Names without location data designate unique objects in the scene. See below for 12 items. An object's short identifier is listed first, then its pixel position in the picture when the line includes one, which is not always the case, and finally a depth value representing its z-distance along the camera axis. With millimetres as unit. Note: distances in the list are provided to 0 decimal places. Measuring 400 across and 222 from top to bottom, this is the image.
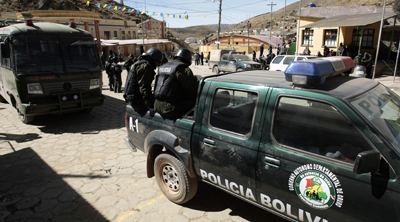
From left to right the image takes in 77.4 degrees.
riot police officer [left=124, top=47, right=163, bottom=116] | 3914
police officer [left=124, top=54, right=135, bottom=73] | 9642
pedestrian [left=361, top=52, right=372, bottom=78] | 14064
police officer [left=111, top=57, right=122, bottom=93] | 11406
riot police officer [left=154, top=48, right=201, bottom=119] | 3354
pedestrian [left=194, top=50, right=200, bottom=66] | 28358
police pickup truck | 1944
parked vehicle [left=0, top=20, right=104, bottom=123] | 6367
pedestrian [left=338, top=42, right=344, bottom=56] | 17581
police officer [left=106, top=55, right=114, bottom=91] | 11852
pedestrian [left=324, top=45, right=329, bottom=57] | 19384
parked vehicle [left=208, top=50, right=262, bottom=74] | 17353
